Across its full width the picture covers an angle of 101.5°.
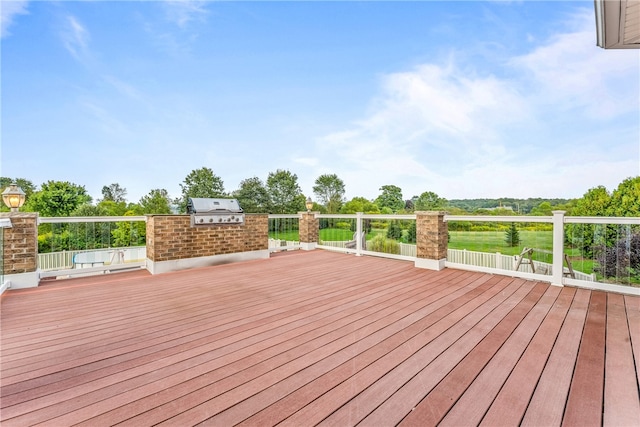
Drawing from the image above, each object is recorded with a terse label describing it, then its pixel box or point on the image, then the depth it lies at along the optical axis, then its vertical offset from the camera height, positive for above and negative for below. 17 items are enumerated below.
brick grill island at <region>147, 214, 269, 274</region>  4.61 -0.57
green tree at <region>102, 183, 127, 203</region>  32.16 +2.62
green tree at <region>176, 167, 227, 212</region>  26.55 +2.97
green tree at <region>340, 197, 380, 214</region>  20.92 +0.62
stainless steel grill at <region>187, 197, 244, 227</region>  5.03 +0.03
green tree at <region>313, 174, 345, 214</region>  27.05 +2.54
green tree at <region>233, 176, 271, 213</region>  25.67 +1.81
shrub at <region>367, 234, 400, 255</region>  6.11 -0.75
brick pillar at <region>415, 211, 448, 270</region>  4.69 -0.48
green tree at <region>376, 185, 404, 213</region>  22.09 +1.33
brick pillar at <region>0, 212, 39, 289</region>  3.55 -0.51
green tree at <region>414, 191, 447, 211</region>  18.75 +0.91
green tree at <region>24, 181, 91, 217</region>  15.87 +0.84
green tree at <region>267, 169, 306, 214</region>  26.46 +2.37
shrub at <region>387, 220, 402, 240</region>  6.21 -0.42
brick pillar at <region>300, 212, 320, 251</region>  7.05 -0.48
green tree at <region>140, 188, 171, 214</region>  22.01 +0.97
